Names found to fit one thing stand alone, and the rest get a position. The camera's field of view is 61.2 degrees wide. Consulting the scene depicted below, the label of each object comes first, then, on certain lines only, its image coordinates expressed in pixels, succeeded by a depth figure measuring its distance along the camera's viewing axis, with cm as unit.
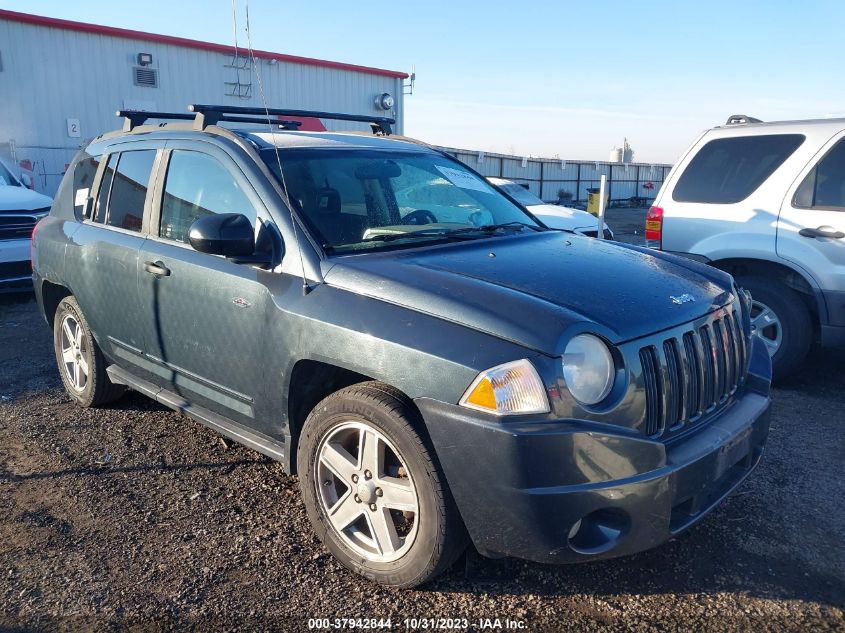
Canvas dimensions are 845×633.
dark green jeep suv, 244
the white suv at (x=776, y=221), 512
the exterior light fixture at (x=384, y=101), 2103
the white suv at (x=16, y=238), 827
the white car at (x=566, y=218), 1067
